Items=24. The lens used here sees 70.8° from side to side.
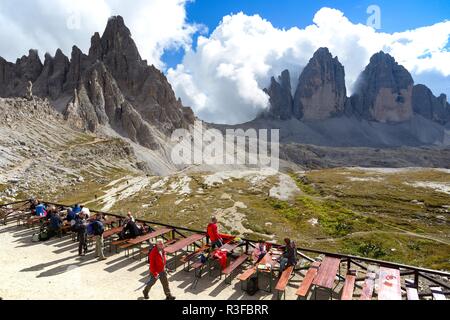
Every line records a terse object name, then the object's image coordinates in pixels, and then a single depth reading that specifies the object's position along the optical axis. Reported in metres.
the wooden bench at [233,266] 14.20
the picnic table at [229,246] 17.11
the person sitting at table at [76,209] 23.32
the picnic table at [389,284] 11.44
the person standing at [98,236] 17.84
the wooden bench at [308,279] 11.89
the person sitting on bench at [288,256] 14.93
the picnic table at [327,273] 12.48
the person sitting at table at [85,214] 19.67
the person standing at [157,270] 13.14
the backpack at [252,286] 13.96
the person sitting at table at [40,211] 25.47
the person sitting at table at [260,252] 16.34
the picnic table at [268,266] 14.36
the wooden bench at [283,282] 12.64
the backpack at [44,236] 21.31
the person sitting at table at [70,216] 22.53
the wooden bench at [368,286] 11.65
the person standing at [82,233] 18.37
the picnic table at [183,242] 16.63
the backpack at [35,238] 21.39
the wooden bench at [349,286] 11.64
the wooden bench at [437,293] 12.35
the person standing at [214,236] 17.86
